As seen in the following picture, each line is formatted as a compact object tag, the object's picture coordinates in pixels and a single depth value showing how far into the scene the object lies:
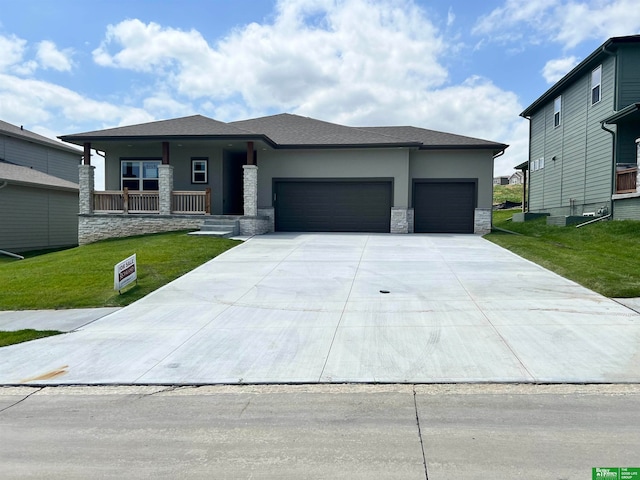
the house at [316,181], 21.23
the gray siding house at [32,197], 21.83
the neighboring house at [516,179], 53.11
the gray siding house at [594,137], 18.58
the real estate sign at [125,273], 10.37
